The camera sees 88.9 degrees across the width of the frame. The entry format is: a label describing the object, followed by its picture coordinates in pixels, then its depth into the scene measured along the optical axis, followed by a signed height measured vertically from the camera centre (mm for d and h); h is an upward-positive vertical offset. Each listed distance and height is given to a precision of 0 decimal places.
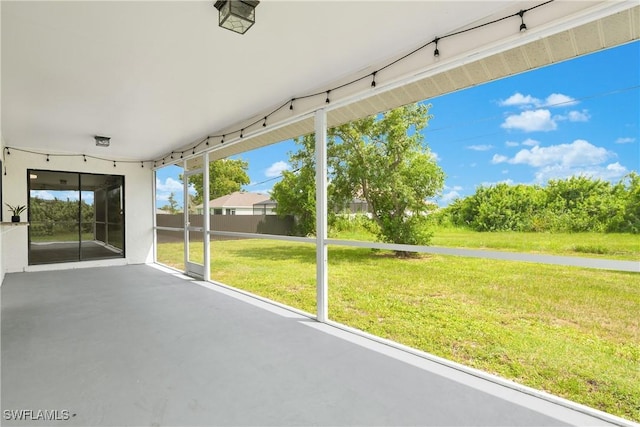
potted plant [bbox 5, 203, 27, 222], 5571 +166
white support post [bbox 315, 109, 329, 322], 3473 -22
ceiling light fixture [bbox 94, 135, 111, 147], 5371 +1266
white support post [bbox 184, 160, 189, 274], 6434 +179
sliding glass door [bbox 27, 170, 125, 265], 6742 +58
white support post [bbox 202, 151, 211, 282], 5629 +30
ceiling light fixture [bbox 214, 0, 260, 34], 1895 +1216
